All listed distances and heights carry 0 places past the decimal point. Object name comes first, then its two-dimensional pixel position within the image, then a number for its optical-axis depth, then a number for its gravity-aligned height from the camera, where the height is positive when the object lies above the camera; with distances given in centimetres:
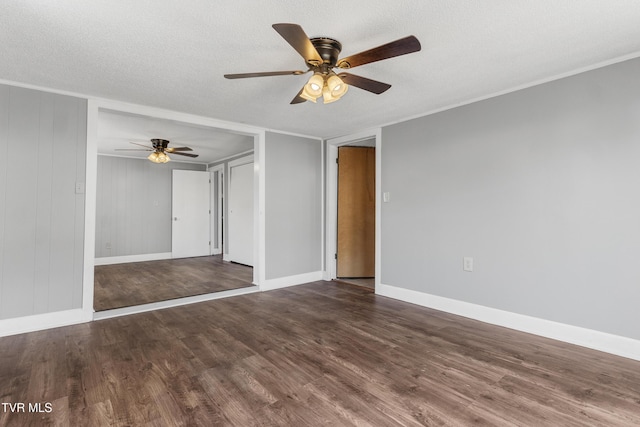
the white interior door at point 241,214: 605 +4
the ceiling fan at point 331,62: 174 +99
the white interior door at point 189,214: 696 +4
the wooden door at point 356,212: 493 +8
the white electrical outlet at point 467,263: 314 -48
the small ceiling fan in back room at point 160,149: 508 +113
